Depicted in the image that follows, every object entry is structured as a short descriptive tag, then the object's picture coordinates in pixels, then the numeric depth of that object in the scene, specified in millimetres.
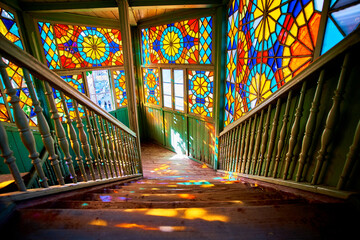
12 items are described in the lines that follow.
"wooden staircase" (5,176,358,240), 754
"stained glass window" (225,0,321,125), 1552
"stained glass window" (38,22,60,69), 3754
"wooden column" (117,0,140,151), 2855
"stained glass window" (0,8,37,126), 3074
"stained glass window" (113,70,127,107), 5207
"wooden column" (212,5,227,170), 3443
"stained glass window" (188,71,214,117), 4137
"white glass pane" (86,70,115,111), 4781
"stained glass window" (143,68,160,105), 5309
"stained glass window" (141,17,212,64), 3955
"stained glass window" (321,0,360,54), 1091
